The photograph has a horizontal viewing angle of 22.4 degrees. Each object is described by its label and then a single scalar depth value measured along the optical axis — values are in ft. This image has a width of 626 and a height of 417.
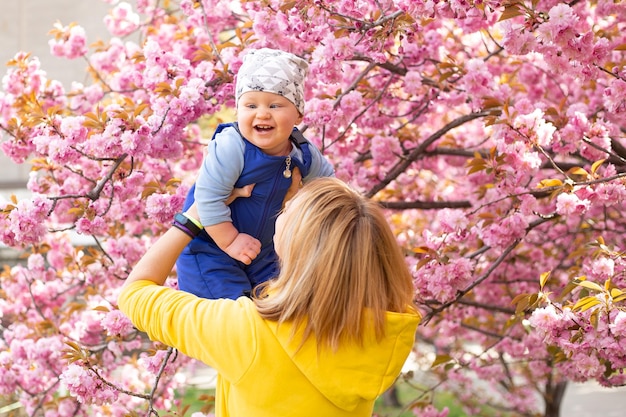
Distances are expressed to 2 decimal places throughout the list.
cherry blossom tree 11.23
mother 8.38
